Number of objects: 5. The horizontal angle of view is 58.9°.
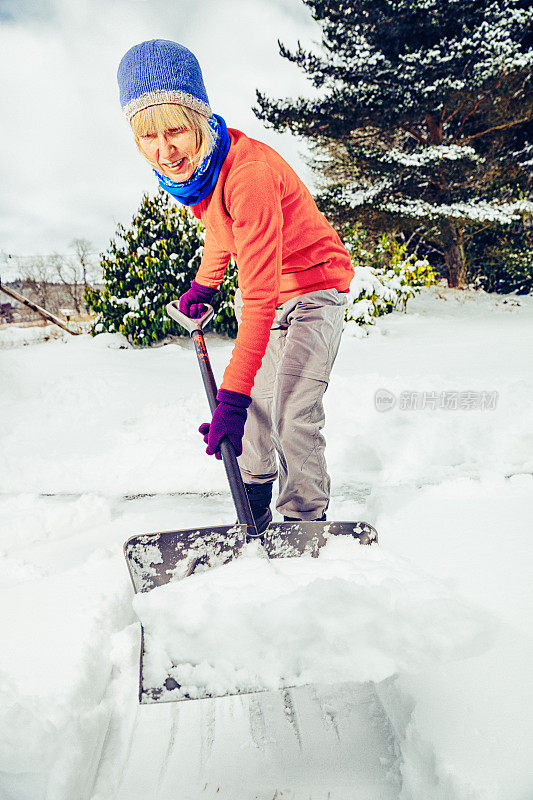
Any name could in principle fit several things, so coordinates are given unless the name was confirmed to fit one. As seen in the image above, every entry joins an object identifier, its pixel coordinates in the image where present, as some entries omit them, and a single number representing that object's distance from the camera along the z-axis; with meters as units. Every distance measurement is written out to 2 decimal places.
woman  1.31
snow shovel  1.24
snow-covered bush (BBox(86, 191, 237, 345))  5.55
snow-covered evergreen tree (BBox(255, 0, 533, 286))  8.73
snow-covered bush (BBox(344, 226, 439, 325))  5.80
